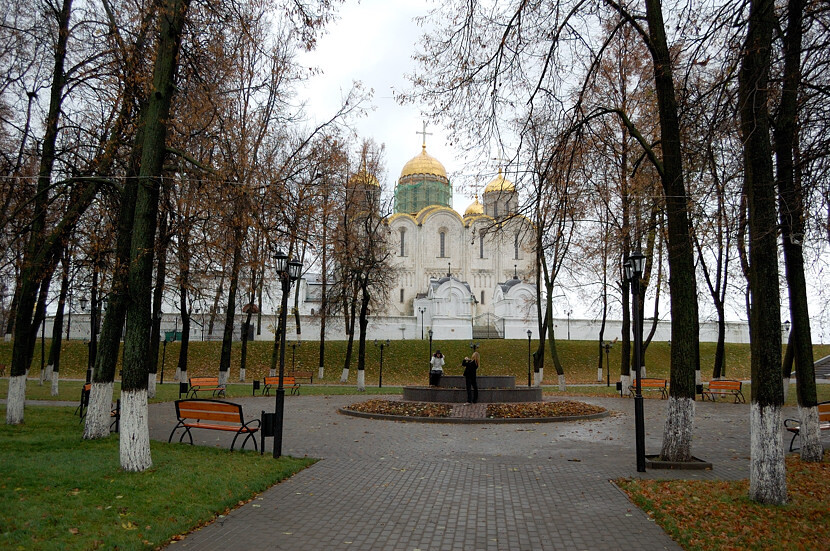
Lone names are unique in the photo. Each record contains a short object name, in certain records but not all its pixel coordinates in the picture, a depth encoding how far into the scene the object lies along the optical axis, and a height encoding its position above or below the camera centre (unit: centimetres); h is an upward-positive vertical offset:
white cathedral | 4934 +839
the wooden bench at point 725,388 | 1864 -136
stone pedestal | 1570 -143
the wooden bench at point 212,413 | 891 -122
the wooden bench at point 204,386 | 1797 -157
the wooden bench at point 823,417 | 936 -114
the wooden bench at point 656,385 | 2008 -137
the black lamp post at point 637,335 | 808 +15
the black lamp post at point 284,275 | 888 +103
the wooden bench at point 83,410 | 1052 -147
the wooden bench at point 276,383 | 2086 -168
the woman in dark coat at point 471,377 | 1509 -92
